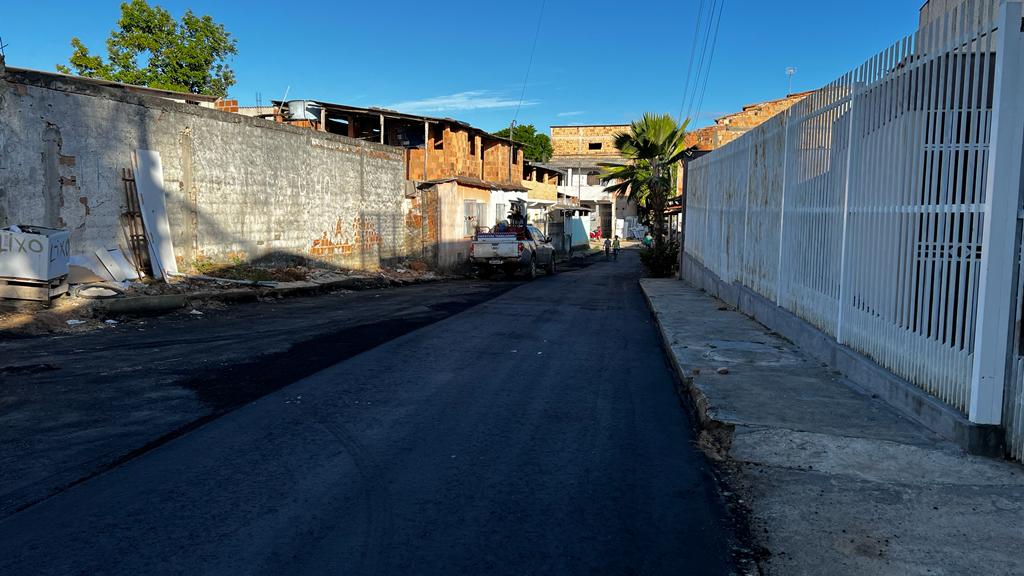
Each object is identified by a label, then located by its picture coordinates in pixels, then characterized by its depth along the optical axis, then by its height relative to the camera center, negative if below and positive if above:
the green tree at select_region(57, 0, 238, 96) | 35.88 +8.66
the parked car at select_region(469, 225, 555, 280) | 23.20 -1.02
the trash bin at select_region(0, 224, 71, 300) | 10.54 -0.68
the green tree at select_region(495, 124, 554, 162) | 71.25 +8.07
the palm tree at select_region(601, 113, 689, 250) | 25.94 +2.69
